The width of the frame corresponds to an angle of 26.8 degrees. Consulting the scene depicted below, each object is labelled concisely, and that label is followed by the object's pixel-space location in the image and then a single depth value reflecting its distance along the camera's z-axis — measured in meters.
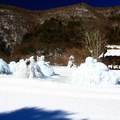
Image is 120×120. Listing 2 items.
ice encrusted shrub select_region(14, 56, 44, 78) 11.78
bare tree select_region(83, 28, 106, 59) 26.88
